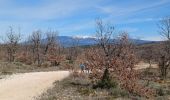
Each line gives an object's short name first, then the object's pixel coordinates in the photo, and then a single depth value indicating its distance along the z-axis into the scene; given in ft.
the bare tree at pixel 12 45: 143.86
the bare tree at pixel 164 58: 112.83
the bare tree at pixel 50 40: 156.56
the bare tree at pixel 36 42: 153.09
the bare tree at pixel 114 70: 54.48
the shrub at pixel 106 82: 54.74
